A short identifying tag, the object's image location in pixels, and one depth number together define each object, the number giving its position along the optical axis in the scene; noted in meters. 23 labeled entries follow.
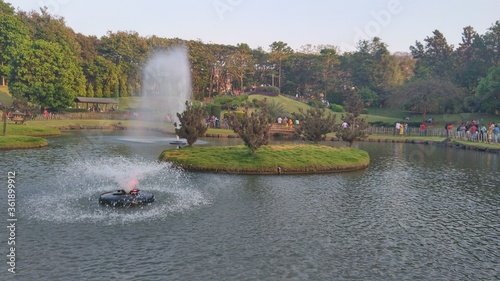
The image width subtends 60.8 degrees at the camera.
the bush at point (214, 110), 87.39
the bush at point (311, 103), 105.59
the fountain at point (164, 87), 85.88
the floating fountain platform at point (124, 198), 21.62
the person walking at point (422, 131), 76.00
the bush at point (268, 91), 112.00
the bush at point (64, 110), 90.31
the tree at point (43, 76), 89.06
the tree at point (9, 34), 106.48
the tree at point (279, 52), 137.09
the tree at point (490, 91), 81.31
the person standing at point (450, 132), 71.94
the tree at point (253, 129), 34.88
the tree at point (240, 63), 127.31
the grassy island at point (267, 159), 32.94
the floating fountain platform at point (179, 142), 51.71
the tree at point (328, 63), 131.01
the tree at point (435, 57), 114.06
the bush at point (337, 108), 105.50
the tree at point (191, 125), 39.28
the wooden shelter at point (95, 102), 98.98
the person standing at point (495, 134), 59.44
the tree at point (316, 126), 44.75
